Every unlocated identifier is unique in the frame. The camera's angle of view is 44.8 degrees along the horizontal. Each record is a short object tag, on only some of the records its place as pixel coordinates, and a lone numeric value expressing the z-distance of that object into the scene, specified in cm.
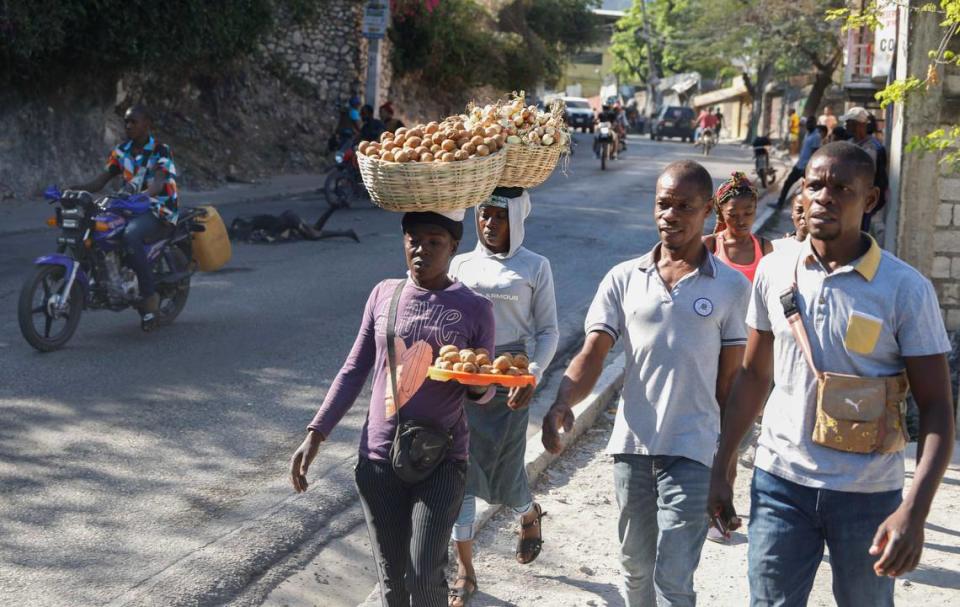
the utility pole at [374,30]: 2650
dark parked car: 5393
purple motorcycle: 843
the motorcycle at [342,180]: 1867
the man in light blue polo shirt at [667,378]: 370
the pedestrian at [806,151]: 1684
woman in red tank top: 566
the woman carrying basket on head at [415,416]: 363
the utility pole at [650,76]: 7781
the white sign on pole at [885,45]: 1263
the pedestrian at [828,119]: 2009
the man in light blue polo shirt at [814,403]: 301
